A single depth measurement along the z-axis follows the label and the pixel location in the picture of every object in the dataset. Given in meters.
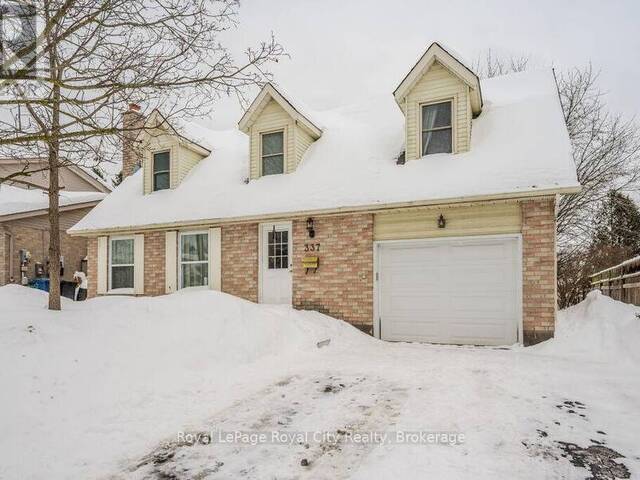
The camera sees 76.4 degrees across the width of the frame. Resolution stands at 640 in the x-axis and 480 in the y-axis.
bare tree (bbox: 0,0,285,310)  4.22
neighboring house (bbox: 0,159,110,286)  14.72
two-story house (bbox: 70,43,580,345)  7.93
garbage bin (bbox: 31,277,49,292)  14.66
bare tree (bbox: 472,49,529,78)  20.17
